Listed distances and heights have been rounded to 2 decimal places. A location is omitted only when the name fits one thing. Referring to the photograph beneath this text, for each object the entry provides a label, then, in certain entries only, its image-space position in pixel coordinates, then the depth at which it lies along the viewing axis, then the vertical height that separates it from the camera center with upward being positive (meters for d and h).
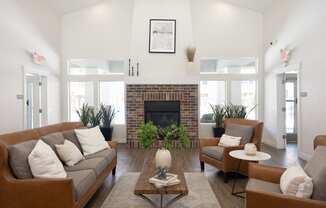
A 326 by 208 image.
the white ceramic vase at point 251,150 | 3.36 -0.63
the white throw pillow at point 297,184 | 2.19 -0.73
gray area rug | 3.25 -1.29
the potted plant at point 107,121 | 7.30 -0.55
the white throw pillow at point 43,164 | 2.63 -0.64
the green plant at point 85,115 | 7.34 -0.37
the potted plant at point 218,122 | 7.27 -0.58
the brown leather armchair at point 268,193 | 2.08 -0.83
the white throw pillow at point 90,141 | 4.16 -0.65
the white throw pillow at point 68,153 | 3.40 -0.69
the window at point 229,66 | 7.89 +1.10
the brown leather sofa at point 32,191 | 2.47 -0.86
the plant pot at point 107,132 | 7.29 -0.85
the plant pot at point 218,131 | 7.24 -0.83
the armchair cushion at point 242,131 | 4.48 -0.53
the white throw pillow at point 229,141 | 4.52 -0.70
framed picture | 7.27 +1.88
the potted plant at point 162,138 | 3.16 -0.47
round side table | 3.26 -0.70
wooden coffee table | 2.74 -0.93
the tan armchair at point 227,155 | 4.13 -0.90
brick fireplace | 7.17 +0.05
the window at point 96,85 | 7.86 +0.52
